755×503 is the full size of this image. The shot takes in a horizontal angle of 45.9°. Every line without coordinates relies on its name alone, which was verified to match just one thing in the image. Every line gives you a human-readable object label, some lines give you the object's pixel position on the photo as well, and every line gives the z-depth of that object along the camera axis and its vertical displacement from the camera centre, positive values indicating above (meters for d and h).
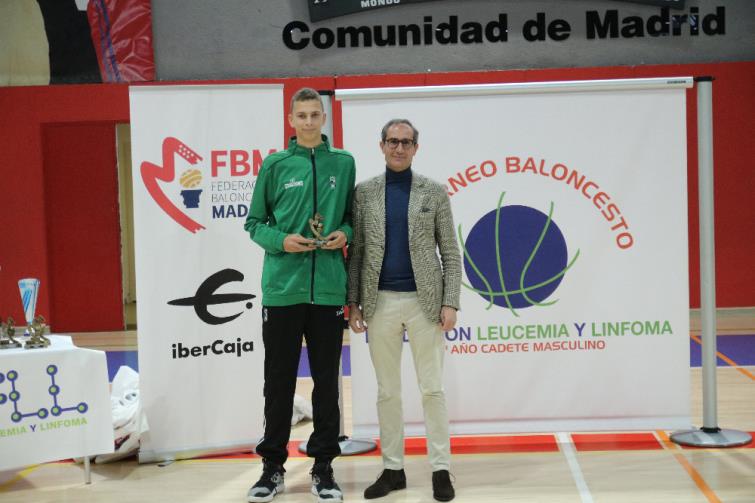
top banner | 8.58 +2.10
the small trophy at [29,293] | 4.05 -0.27
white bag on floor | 4.38 -0.97
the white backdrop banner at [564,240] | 4.40 -0.12
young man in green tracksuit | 3.64 -0.21
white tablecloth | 3.91 -0.77
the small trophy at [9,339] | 4.05 -0.47
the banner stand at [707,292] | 4.40 -0.40
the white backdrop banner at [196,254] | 4.38 -0.13
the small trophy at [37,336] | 4.04 -0.46
